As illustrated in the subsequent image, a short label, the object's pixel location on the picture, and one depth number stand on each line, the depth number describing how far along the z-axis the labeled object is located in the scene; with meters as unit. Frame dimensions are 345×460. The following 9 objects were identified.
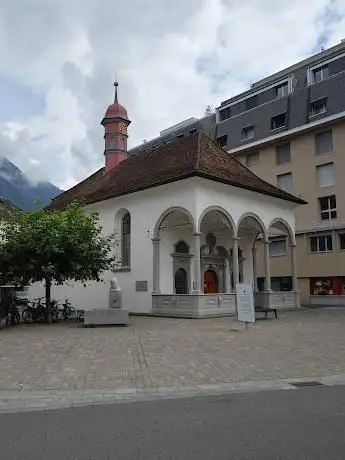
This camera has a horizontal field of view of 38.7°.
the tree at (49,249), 20.53
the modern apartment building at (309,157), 37.41
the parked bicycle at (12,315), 20.42
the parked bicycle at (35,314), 22.48
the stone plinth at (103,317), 18.95
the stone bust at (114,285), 21.08
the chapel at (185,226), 24.88
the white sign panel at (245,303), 16.52
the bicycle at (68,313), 24.62
